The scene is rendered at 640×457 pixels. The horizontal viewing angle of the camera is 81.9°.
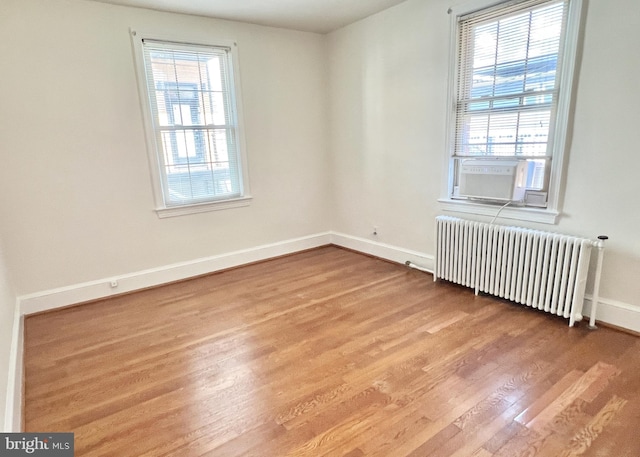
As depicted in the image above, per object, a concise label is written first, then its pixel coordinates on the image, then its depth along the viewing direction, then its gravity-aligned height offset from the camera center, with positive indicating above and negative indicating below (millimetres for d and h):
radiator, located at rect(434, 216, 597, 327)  2650 -956
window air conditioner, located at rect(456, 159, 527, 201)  2990 -300
